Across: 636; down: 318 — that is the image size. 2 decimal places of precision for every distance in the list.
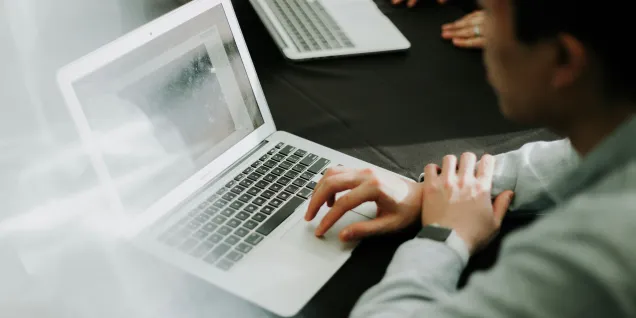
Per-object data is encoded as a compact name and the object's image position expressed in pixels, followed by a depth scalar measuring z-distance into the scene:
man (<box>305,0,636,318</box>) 0.40
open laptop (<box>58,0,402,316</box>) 0.67
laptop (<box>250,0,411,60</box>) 1.07
